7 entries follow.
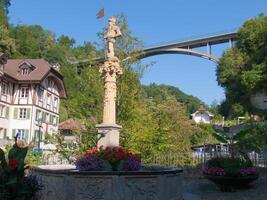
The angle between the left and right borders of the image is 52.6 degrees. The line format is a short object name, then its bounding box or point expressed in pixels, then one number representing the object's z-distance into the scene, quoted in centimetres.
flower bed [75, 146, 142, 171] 653
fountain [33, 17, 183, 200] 538
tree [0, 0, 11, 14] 5377
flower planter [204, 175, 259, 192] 967
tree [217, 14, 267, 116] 3312
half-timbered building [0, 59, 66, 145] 3205
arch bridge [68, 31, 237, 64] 4312
